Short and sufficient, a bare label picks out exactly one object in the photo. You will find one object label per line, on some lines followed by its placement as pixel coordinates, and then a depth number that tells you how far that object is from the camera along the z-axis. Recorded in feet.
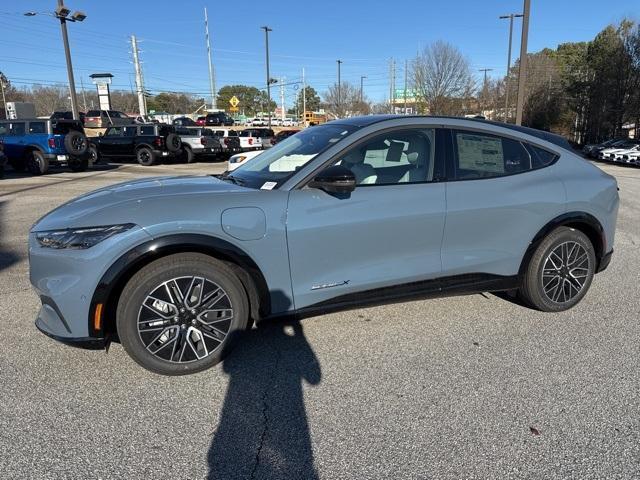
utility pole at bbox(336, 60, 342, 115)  221.05
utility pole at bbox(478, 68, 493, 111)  166.96
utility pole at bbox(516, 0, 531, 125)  52.80
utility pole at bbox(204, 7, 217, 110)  220.88
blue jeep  51.47
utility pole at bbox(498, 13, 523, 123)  99.61
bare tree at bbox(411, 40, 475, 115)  136.46
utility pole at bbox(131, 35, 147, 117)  192.75
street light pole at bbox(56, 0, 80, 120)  57.88
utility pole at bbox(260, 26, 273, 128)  132.01
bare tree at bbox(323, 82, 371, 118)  251.39
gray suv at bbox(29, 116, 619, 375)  9.48
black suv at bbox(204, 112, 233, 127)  160.25
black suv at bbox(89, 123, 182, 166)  65.31
